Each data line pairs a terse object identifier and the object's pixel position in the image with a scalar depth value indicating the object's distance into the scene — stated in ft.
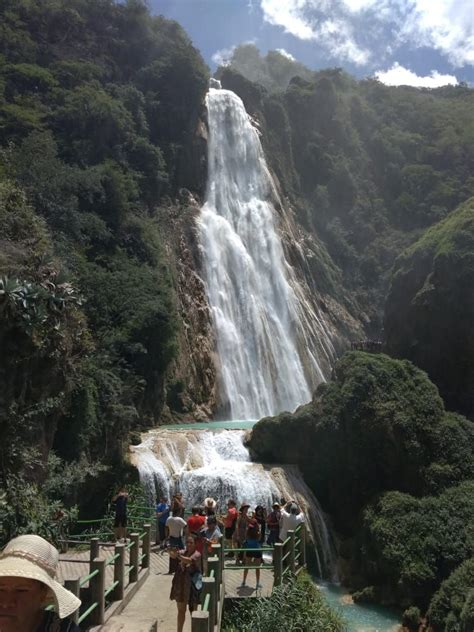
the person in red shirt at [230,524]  43.88
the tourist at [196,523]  32.98
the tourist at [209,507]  38.24
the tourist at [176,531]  37.93
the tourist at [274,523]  43.83
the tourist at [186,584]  26.43
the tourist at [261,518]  43.06
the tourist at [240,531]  41.57
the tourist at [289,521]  40.91
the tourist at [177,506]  41.93
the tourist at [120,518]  45.50
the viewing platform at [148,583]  26.25
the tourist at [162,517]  47.83
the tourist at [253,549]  36.66
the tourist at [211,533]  33.04
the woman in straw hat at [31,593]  9.98
